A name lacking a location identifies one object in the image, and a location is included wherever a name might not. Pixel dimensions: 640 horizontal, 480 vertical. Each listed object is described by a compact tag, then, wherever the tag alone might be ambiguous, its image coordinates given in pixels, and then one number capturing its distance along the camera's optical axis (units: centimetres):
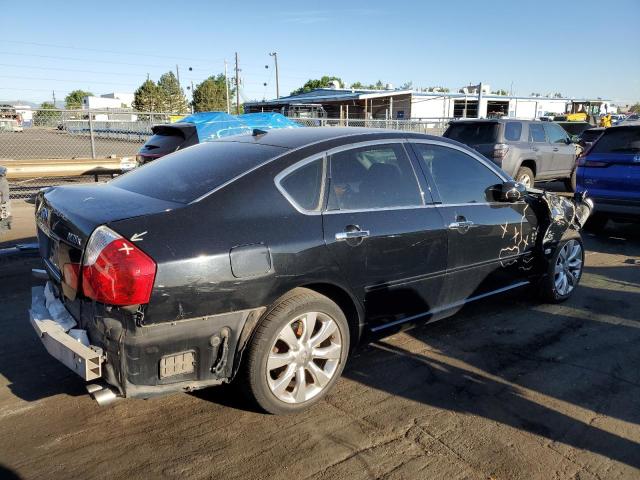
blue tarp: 976
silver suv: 1123
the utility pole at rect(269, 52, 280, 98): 5811
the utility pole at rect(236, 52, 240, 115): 6217
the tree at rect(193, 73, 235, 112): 5988
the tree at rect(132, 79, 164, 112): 4772
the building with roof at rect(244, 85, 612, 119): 3666
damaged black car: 263
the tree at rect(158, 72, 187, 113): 5035
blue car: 753
